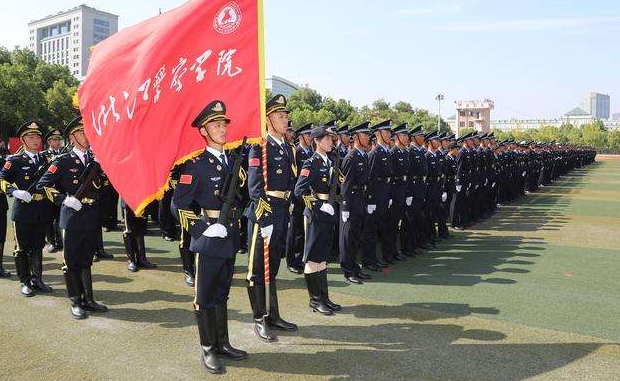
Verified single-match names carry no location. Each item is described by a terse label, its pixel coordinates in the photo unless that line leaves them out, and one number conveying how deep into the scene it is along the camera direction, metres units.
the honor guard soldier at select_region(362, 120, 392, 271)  7.95
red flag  4.11
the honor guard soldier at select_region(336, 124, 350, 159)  11.16
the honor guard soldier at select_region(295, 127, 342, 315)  5.82
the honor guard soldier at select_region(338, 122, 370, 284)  7.33
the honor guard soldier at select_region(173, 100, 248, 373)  4.34
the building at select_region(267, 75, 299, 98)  175.64
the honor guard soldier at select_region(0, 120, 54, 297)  6.48
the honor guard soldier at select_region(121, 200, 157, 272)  7.87
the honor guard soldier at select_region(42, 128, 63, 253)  8.80
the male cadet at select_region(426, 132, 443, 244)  9.92
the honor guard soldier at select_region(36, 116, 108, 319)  5.65
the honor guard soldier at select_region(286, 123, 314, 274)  7.98
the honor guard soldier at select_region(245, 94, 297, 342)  5.02
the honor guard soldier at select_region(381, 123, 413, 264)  8.59
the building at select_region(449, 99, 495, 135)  131.77
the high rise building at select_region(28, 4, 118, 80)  135.88
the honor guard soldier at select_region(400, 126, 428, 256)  9.12
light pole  71.12
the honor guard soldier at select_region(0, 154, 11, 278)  7.39
